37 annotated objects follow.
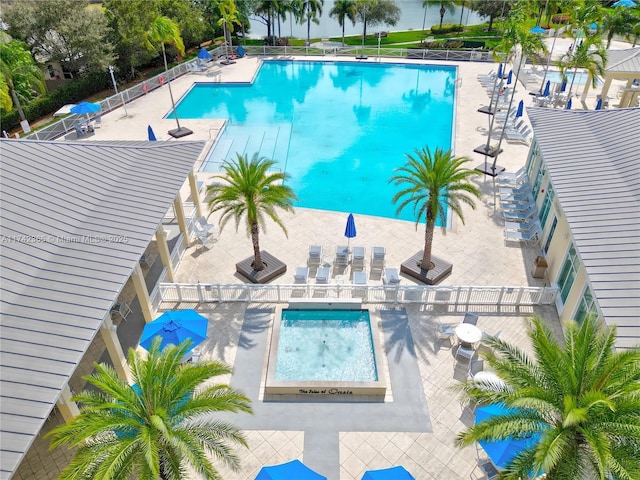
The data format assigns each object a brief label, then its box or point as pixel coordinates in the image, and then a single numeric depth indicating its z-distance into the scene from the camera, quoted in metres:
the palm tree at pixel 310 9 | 48.81
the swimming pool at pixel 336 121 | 26.81
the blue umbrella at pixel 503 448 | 10.54
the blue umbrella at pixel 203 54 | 44.09
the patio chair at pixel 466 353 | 14.83
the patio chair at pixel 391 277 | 17.95
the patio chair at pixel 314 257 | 19.17
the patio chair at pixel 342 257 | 19.16
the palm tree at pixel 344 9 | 48.38
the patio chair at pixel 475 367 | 14.37
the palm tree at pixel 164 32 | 30.91
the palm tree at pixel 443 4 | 56.40
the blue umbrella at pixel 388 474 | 10.25
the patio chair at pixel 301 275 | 18.00
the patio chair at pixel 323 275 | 18.06
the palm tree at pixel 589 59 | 30.48
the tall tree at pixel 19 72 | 29.52
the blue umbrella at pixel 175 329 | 14.19
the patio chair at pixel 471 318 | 16.03
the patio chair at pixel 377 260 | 19.05
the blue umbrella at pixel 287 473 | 10.13
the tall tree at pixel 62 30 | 33.88
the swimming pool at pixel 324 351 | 14.02
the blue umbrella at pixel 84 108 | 30.00
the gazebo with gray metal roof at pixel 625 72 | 31.98
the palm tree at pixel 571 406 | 7.86
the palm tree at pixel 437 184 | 16.80
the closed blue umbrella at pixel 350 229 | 18.97
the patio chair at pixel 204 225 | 20.83
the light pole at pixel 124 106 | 34.56
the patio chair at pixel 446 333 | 15.67
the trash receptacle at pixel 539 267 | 18.30
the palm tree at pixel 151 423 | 8.39
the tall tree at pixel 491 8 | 59.09
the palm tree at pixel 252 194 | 16.75
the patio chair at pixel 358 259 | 18.94
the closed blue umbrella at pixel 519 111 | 30.83
